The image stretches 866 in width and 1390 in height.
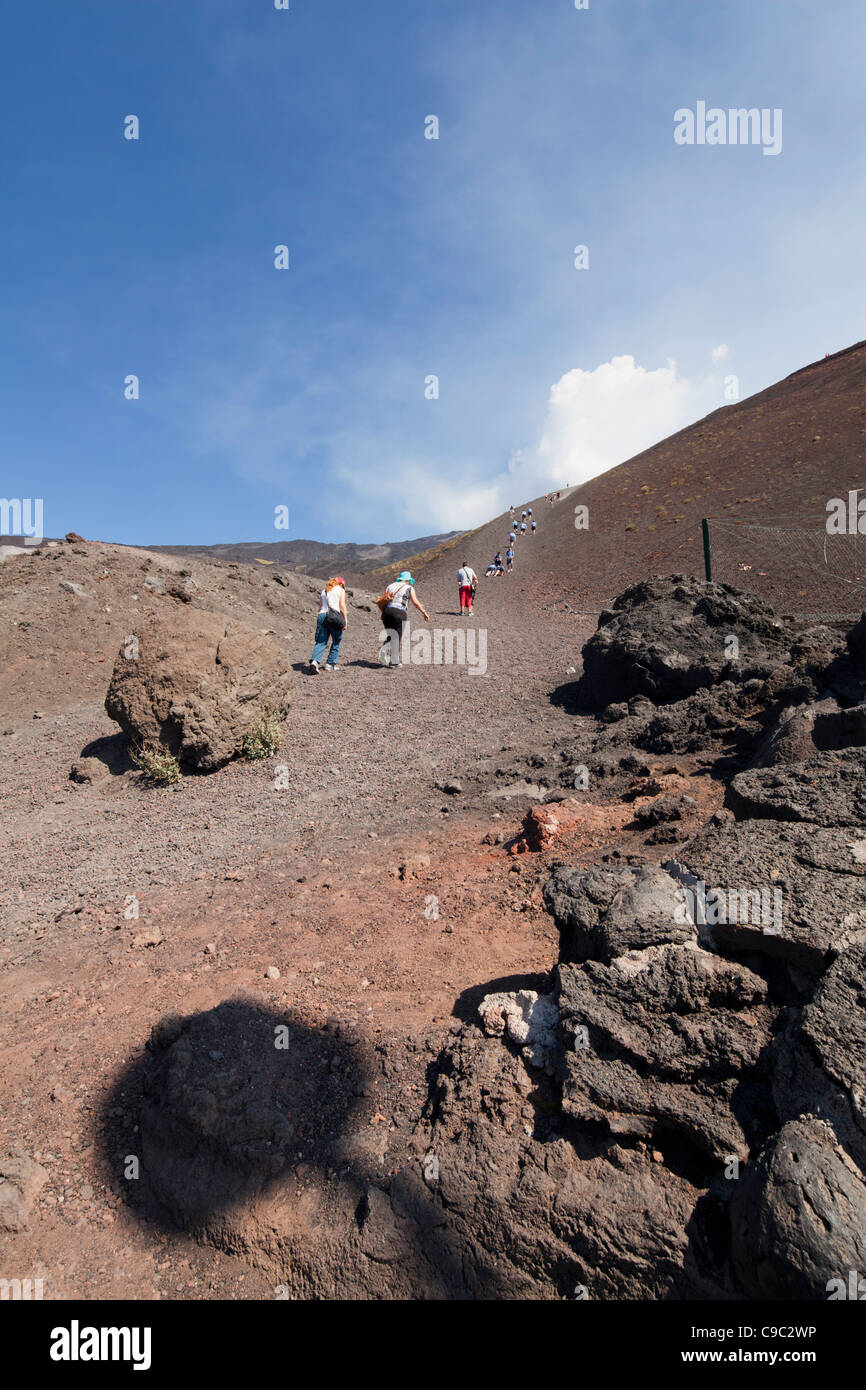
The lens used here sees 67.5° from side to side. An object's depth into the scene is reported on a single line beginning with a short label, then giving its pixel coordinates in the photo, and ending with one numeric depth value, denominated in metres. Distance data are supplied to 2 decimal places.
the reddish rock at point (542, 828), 4.61
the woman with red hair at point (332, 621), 9.52
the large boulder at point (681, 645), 7.37
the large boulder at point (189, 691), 6.62
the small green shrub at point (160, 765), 6.57
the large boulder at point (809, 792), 2.77
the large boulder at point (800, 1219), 1.56
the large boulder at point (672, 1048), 2.05
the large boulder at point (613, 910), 2.54
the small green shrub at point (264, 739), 6.97
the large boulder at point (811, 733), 4.00
